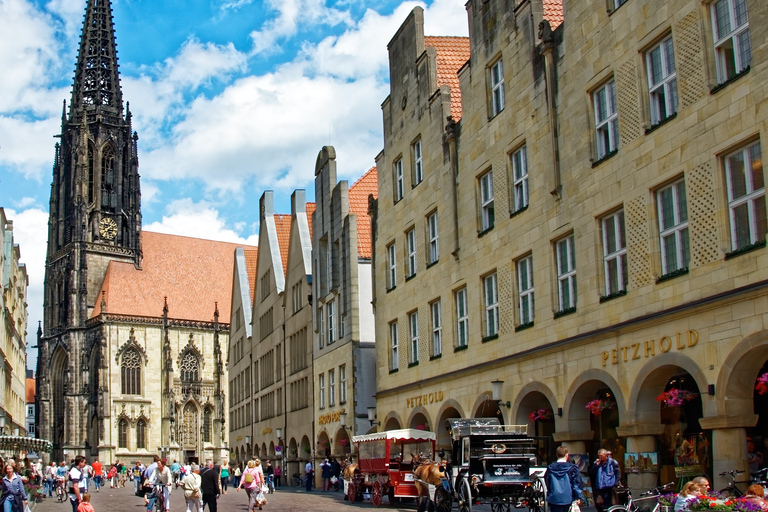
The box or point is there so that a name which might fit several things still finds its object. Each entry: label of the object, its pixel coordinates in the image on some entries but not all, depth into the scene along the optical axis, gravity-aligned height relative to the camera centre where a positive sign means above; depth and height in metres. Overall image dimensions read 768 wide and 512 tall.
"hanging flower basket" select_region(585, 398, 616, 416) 21.25 -0.31
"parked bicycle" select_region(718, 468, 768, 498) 14.80 -1.46
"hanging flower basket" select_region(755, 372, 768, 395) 15.76 +0.00
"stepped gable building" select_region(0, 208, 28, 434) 55.81 +5.55
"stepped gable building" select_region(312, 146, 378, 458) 40.09 +3.86
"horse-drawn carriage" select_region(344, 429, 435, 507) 26.97 -1.89
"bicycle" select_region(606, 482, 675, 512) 14.81 -1.71
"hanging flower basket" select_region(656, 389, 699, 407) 18.41 -0.17
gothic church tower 100.50 +18.81
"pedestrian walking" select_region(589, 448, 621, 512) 16.83 -1.47
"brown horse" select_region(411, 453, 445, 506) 20.94 -1.62
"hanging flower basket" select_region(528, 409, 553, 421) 24.38 -0.53
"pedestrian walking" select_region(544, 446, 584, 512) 15.09 -1.36
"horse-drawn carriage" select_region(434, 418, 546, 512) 19.56 -1.53
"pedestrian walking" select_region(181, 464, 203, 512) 21.38 -1.75
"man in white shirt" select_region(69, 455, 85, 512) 29.72 -1.78
